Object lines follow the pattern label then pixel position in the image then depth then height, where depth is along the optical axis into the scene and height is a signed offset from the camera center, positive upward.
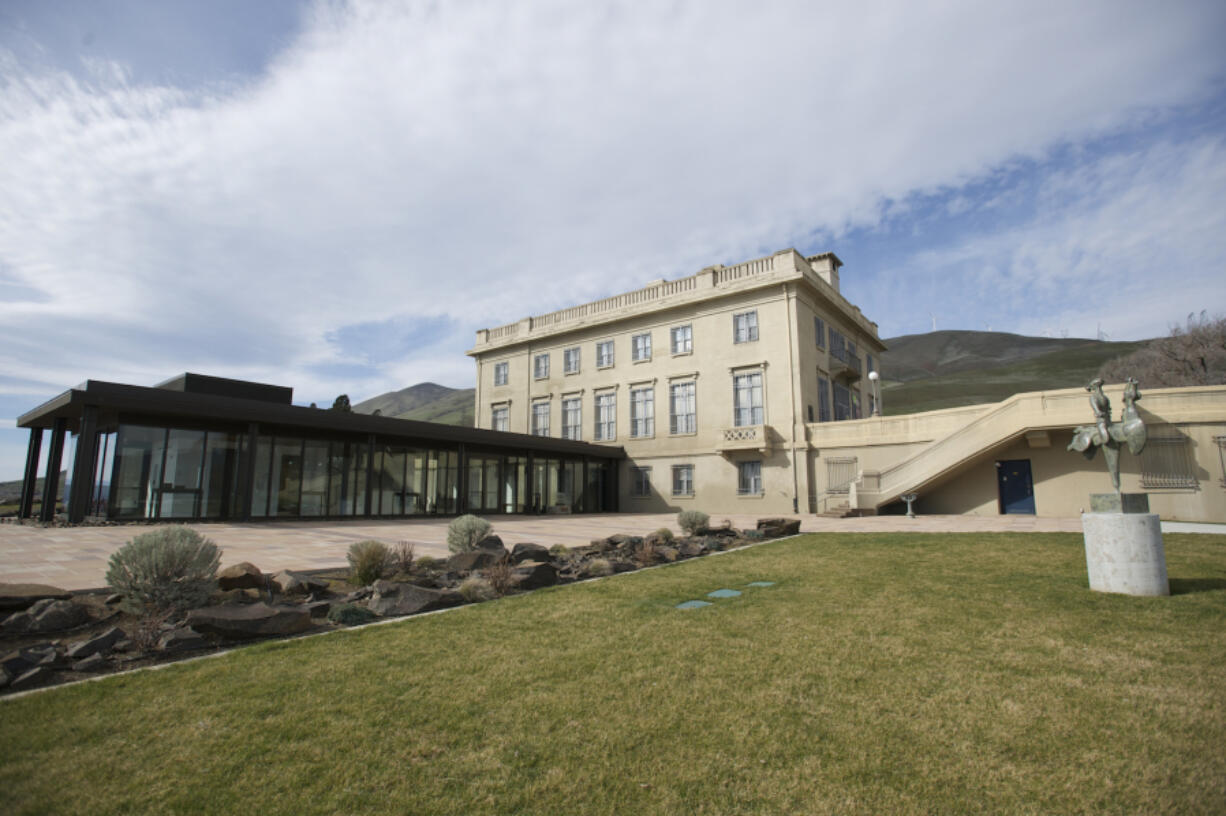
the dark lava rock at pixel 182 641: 5.45 -1.27
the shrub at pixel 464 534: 11.67 -0.68
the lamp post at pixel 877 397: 35.72 +5.80
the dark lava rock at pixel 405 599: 7.07 -1.19
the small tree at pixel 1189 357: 38.09 +8.84
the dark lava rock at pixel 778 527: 15.62 -0.80
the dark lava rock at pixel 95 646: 5.17 -1.24
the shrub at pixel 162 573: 6.55 -0.79
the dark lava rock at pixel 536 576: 8.69 -1.11
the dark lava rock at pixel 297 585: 7.99 -1.11
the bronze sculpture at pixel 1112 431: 8.34 +0.90
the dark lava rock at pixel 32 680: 4.50 -1.32
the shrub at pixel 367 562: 8.86 -0.92
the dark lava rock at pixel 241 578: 7.78 -1.00
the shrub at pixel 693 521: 16.06 -0.63
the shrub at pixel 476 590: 7.82 -1.18
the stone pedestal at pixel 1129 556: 7.30 -0.74
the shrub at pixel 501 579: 8.28 -1.09
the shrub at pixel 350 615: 6.65 -1.26
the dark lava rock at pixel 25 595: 6.30 -0.98
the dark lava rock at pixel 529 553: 10.67 -0.98
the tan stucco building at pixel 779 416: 21.23 +3.70
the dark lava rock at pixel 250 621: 5.75 -1.16
